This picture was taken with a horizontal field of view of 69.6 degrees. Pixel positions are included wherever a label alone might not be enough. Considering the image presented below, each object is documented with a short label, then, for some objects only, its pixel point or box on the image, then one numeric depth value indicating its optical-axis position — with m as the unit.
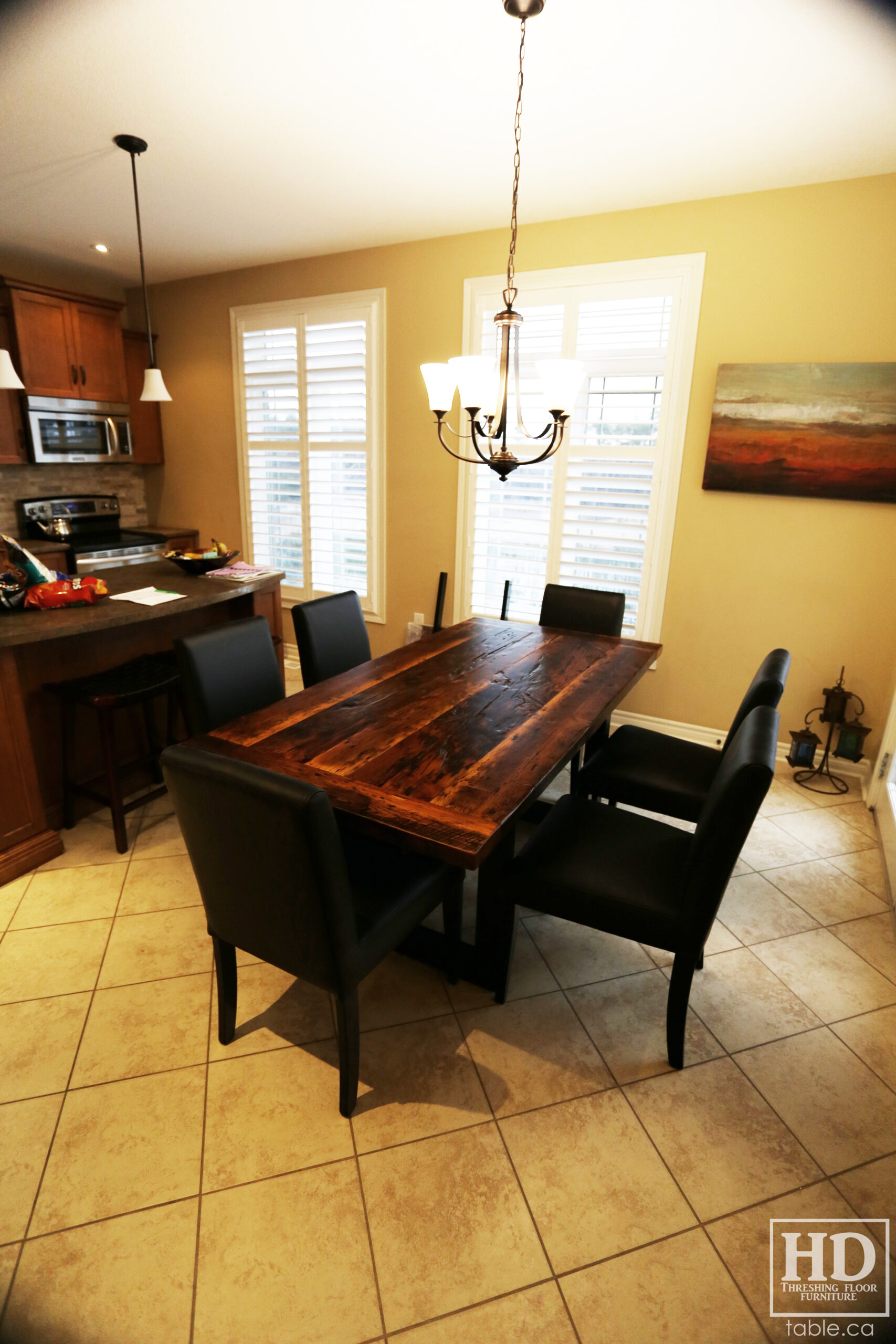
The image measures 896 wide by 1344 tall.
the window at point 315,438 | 4.04
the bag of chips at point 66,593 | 2.43
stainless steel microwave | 4.20
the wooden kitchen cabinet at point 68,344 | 4.04
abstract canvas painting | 2.85
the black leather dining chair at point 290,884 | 1.18
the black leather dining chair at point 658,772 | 2.16
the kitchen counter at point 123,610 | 2.21
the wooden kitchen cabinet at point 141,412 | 4.79
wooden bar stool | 2.38
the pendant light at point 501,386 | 1.88
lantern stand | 3.10
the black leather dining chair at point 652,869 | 1.39
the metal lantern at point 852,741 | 3.11
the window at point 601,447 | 3.21
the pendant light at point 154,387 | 3.13
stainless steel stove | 4.30
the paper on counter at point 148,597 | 2.59
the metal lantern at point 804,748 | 3.19
